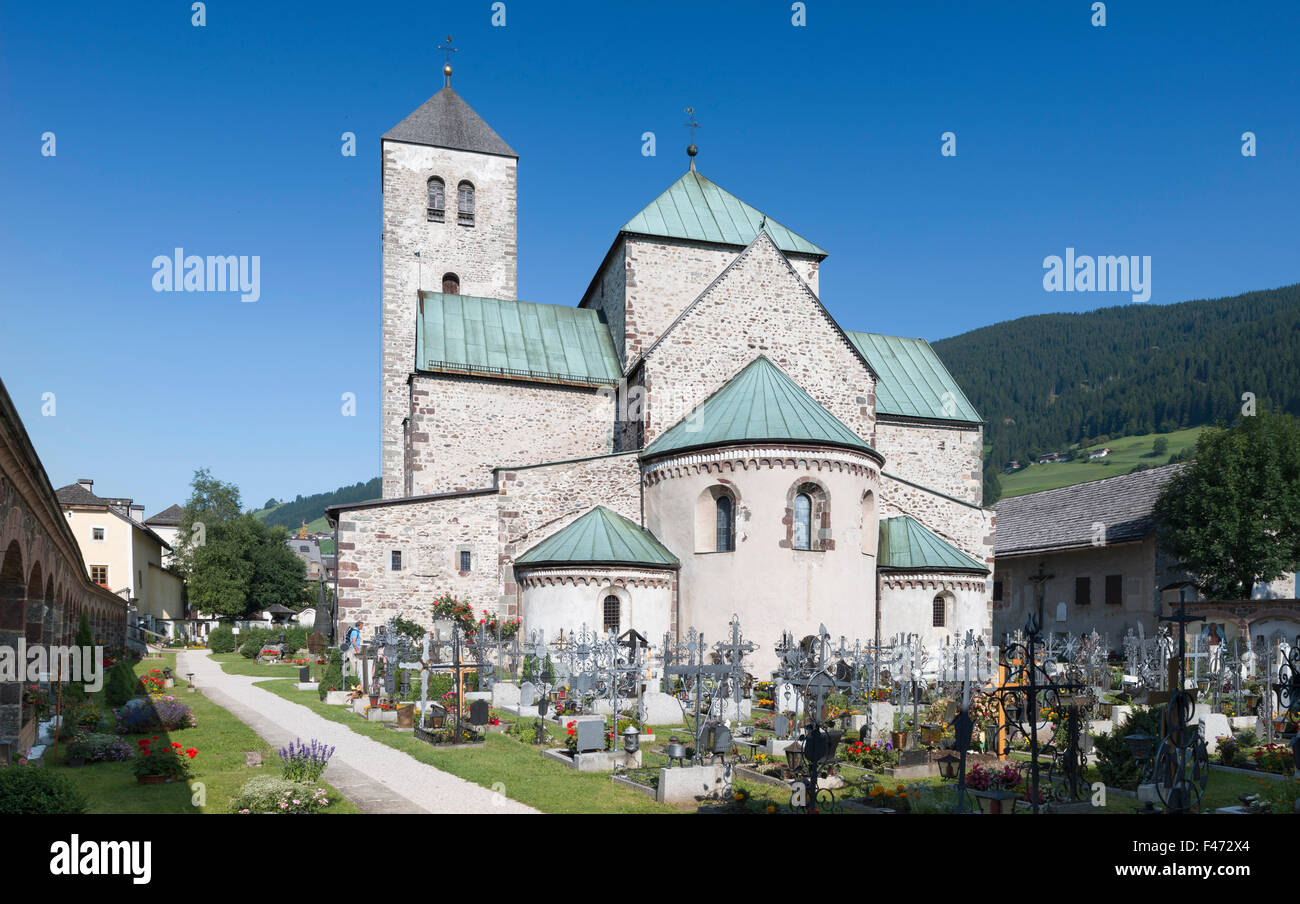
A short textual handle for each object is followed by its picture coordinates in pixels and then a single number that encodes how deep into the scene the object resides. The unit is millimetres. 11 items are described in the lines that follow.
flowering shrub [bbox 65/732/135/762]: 16469
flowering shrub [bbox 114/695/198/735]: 19688
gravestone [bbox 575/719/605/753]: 16375
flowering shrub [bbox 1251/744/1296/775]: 16641
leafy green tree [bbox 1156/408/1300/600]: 35344
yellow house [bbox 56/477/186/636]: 55281
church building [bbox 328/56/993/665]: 28484
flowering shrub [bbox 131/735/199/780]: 14812
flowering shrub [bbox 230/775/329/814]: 11736
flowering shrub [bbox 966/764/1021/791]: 14430
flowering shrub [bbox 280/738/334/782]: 13273
